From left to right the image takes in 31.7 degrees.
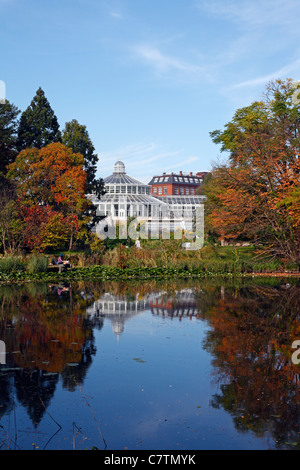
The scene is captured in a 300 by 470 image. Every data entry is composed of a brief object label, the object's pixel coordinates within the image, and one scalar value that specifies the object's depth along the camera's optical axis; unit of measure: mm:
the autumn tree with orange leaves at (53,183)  34031
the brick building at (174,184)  131250
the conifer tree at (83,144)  45812
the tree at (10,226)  29266
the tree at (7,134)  41281
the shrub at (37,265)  24391
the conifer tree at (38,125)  47500
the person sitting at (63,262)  25922
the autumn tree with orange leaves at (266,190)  30250
